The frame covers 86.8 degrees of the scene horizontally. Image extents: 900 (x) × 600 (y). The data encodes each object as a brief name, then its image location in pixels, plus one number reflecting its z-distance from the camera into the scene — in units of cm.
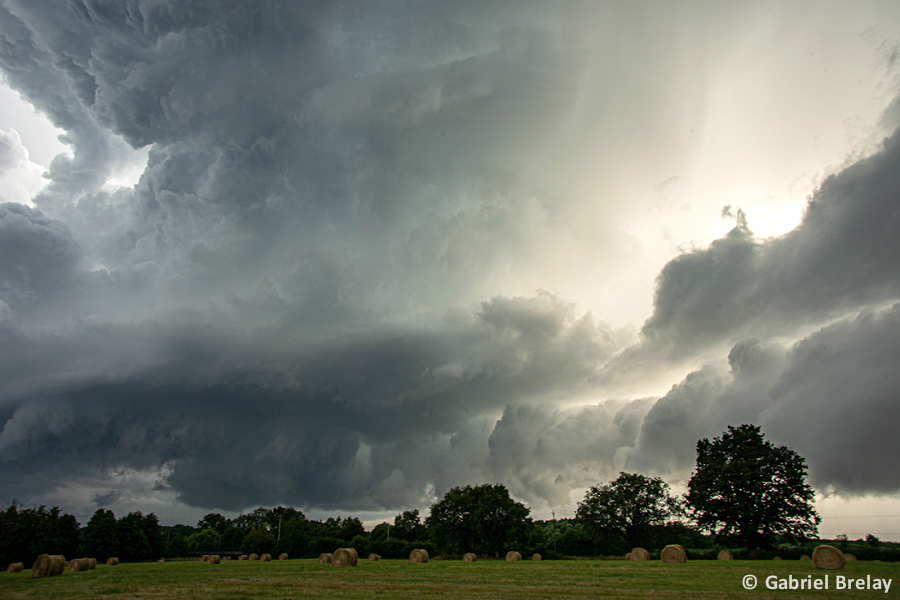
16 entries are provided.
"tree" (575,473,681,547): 7600
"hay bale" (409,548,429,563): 4728
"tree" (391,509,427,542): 10925
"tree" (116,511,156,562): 7881
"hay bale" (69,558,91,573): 3791
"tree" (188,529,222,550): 14138
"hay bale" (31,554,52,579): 3331
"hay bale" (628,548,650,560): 4918
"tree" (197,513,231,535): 19125
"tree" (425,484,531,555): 7400
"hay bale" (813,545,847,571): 2935
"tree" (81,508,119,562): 7650
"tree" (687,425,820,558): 5075
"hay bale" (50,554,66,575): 3425
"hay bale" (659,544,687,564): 4303
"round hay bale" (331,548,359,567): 3841
